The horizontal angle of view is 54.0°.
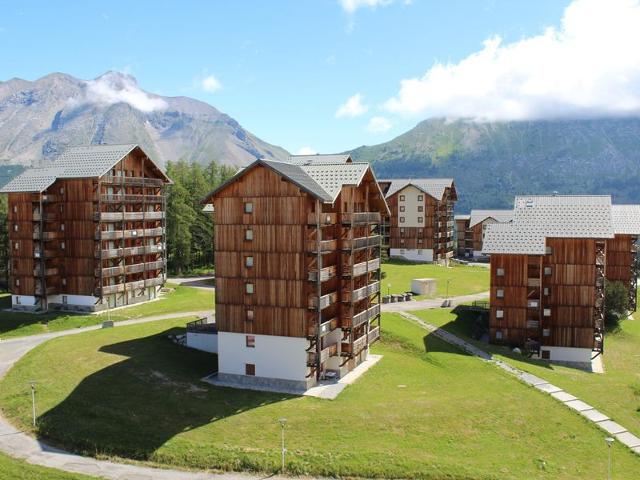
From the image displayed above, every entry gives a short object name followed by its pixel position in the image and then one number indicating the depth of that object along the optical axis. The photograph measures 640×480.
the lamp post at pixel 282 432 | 39.41
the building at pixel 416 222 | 135.12
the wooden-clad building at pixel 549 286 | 69.31
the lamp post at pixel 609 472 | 37.08
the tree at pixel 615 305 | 85.06
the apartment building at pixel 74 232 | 80.50
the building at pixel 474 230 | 152.12
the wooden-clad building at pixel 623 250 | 92.69
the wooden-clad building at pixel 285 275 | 51.19
